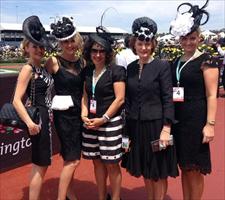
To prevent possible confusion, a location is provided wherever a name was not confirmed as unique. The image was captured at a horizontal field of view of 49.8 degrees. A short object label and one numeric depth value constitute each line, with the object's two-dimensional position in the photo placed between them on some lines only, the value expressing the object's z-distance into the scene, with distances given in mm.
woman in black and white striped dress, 2213
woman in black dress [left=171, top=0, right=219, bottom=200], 2015
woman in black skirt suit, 2074
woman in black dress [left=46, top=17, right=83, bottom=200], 2263
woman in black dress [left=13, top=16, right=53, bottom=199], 2135
